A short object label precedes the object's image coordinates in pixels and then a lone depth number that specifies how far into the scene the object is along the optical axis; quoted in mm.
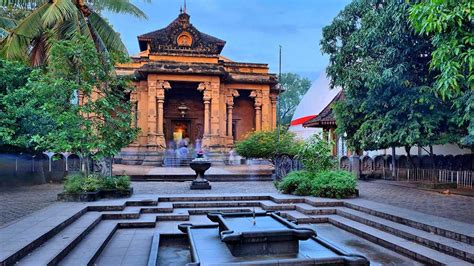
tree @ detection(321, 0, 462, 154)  12141
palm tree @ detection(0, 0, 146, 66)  12289
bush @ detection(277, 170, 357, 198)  10453
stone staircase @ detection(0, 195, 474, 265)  5422
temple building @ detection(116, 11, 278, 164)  23953
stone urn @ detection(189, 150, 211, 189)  12609
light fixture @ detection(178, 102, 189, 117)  25803
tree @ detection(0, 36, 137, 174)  9930
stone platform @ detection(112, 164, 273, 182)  15609
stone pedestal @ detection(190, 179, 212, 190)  12579
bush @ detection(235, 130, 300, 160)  17062
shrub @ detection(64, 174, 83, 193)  9781
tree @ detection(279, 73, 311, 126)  57781
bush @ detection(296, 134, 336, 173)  11711
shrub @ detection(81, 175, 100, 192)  9898
